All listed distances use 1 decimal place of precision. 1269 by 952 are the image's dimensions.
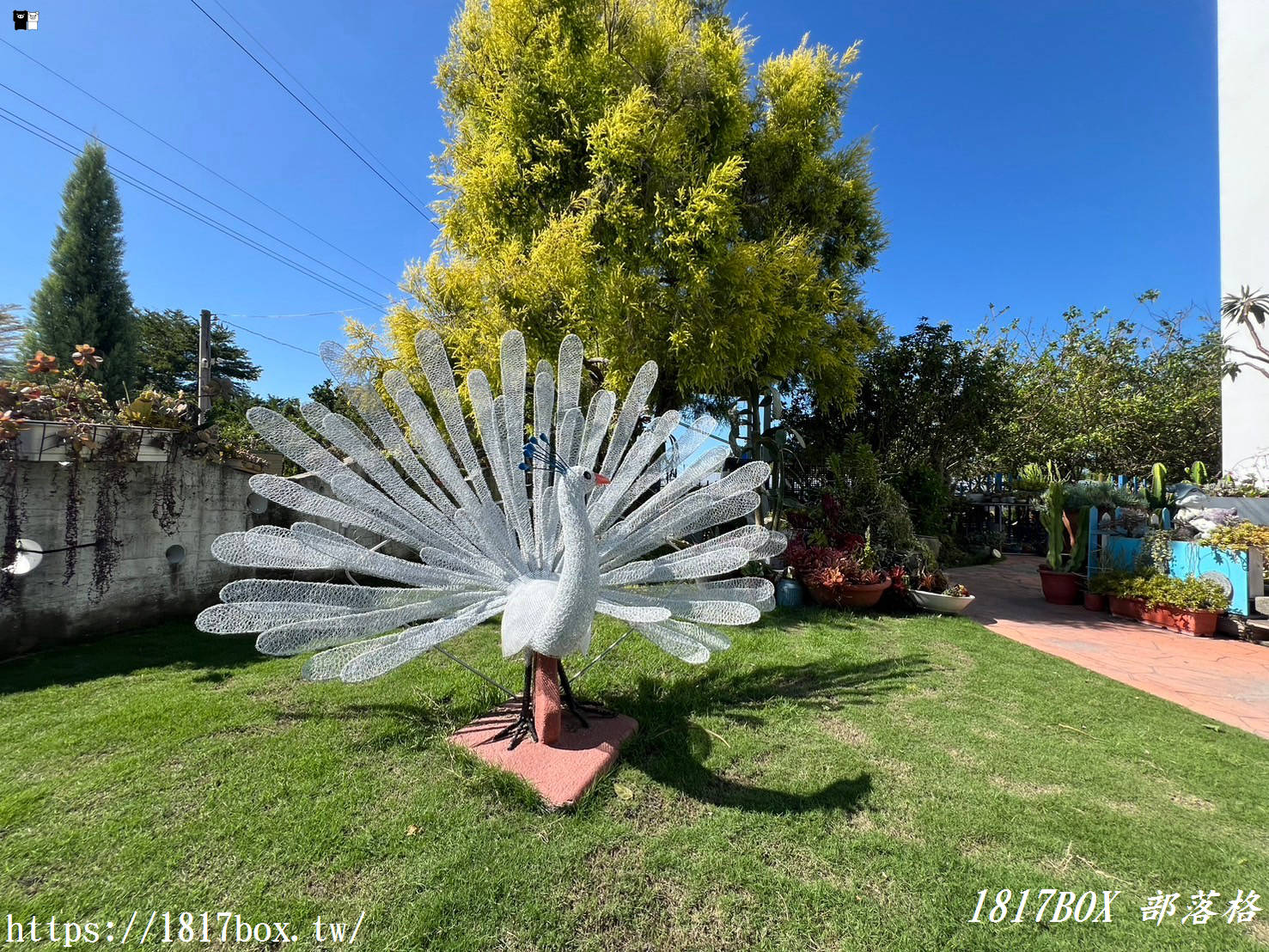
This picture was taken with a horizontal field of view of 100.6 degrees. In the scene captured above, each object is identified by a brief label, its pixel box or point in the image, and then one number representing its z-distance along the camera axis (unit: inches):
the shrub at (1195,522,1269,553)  205.9
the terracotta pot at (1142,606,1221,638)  209.2
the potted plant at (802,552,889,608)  226.1
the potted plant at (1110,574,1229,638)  209.2
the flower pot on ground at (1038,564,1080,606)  269.0
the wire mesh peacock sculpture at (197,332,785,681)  74.2
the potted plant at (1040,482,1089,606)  269.9
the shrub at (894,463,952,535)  360.2
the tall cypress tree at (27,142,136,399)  545.0
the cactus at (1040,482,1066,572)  279.0
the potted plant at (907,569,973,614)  227.9
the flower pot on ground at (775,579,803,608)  237.5
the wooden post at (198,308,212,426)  283.4
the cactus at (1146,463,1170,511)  278.7
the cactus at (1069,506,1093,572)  275.6
